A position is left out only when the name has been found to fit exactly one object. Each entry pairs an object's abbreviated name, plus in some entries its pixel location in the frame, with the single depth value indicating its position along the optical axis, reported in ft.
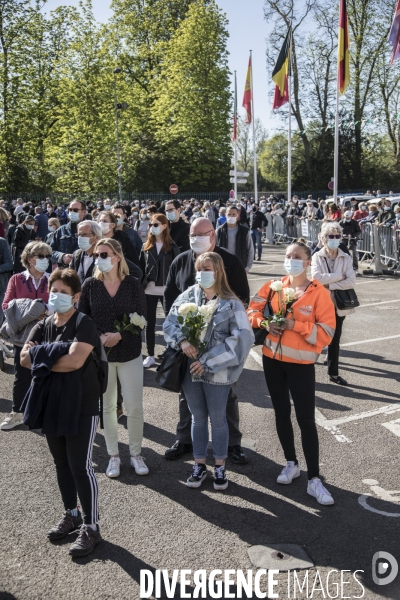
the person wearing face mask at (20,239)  39.35
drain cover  13.12
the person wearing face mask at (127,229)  29.27
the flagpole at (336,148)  74.16
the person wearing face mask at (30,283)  20.90
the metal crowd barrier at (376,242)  58.39
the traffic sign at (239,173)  96.61
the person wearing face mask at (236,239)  31.86
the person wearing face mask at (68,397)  13.53
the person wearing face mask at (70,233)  29.63
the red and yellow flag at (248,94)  99.30
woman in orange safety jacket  16.20
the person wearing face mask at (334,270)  25.57
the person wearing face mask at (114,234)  23.98
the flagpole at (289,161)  98.70
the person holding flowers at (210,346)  15.99
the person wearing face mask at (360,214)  76.41
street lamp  114.57
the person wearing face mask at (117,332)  17.54
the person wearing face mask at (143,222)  57.11
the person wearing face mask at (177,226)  29.27
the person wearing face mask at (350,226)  56.65
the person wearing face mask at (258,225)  73.15
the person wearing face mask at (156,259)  27.43
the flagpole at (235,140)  104.85
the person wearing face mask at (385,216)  61.57
